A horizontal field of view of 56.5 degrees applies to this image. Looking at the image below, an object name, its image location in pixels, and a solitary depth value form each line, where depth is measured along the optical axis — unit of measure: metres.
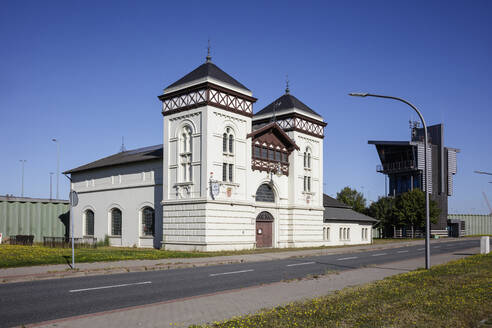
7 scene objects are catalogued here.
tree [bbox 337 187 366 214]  78.00
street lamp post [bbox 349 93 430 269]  16.39
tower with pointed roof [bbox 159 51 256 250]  29.53
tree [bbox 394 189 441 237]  66.62
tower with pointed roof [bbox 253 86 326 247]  37.31
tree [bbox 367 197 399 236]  69.56
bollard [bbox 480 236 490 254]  26.05
